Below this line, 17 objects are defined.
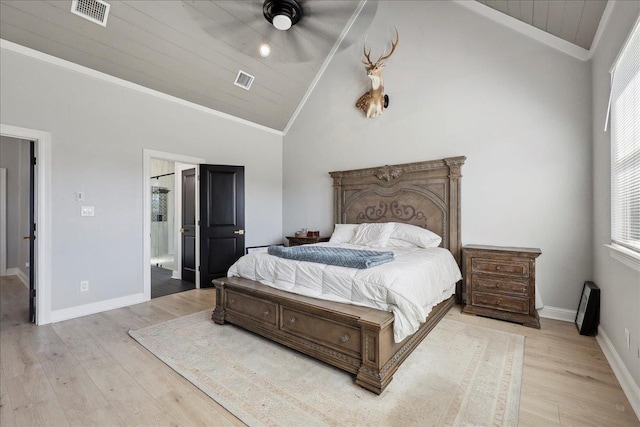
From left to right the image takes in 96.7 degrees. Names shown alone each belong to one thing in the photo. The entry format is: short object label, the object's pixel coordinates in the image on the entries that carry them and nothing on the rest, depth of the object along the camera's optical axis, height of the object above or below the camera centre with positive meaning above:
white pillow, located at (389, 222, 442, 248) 3.74 -0.32
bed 1.97 -0.75
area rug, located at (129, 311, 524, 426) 1.68 -1.20
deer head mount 4.30 +1.91
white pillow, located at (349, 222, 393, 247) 3.93 -0.32
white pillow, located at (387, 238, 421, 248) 3.84 -0.44
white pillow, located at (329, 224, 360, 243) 4.39 -0.34
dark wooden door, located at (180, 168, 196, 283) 5.07 -0.26
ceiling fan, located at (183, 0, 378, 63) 3.04 +2.53
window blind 1.88 +0.49
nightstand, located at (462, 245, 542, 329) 2.99 -0.78
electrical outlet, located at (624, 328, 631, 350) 1.93 -0.87
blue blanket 2.38 -0.41
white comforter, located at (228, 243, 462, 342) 2.06 -0.59
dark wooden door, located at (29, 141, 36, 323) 3.20 -0.27
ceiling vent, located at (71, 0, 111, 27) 2.96 +2.15
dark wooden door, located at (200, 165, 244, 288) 4.67 -0.13
